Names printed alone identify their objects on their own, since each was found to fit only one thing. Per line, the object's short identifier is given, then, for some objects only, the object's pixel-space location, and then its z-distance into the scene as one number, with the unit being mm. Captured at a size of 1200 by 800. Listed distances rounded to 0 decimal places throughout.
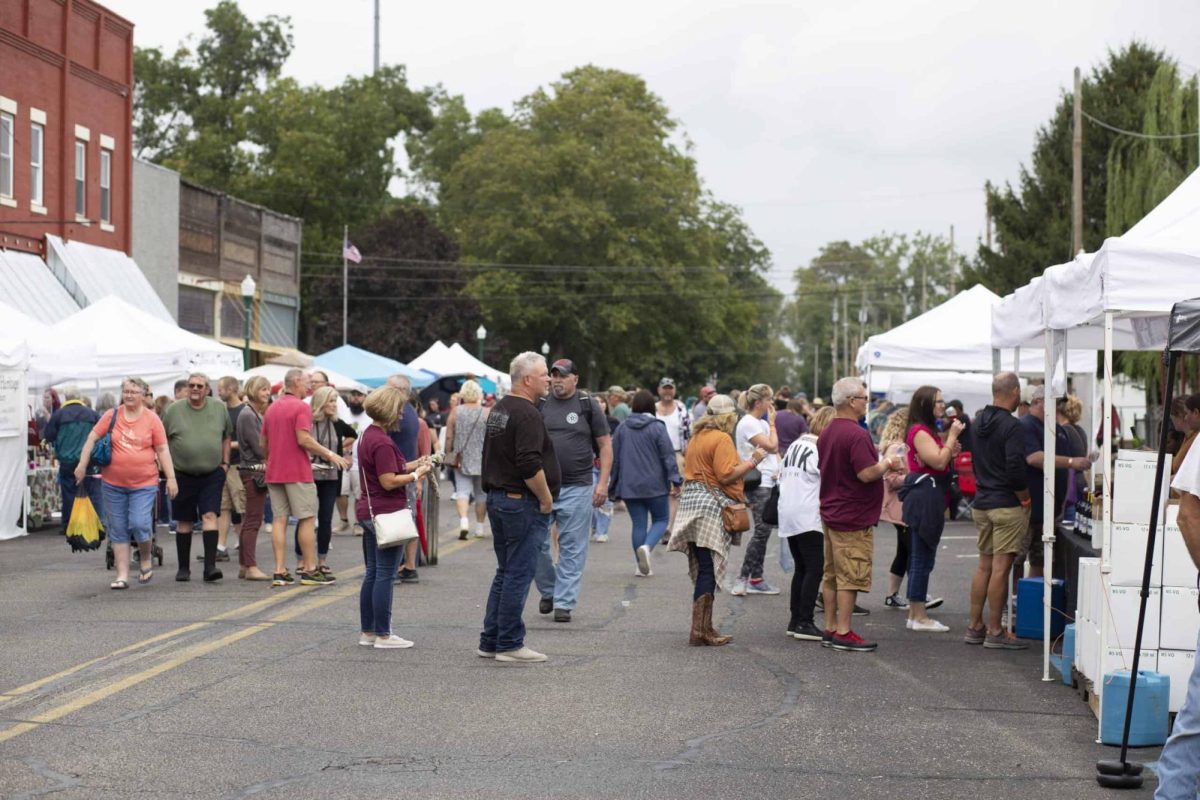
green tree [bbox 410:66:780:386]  65938
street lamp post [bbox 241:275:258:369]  28859
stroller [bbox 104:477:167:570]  14483
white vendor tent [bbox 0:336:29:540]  18781
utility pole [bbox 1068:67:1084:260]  36062
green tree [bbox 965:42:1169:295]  46219
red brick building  31703
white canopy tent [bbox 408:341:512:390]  40219
